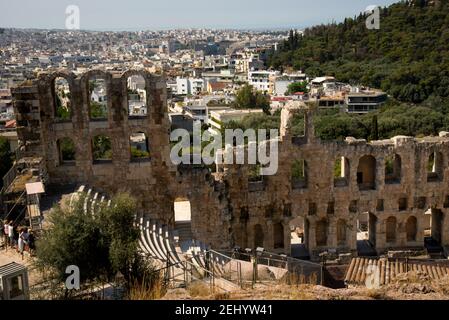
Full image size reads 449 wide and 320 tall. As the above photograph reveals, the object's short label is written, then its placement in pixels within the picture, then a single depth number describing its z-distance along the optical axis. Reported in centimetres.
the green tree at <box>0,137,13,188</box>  4531
